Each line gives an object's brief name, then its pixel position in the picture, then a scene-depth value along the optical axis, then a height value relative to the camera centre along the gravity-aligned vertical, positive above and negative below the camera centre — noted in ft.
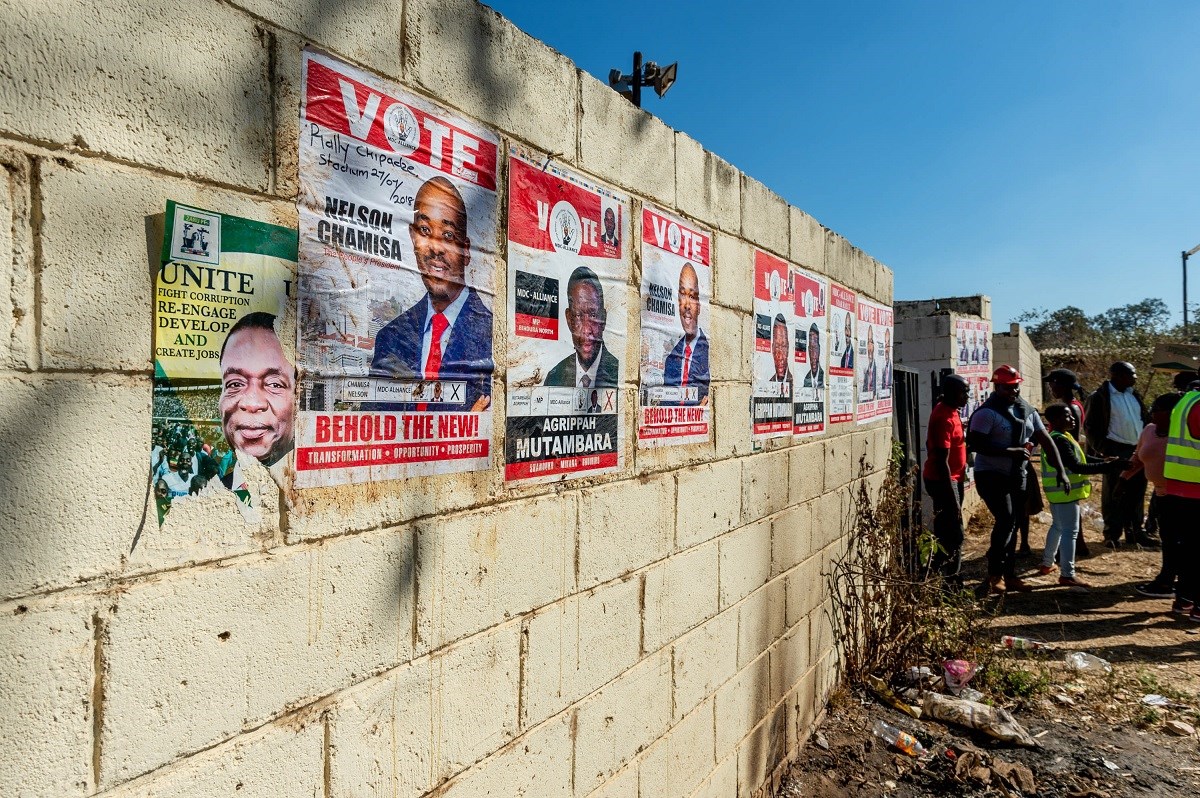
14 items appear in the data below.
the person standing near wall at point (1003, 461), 21.50 -1.85
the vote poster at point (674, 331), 8.62 +0.78
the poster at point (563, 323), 6.70 +0.71
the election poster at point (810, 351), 12.92 +0.78
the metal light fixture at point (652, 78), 17.29 +7.18
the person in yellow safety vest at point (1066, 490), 22.15 -2.71
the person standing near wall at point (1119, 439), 27.35 -1.59
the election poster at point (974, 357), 33.53 +1.75
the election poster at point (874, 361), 16.63 +0.79
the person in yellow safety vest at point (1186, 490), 19.38 -2.39
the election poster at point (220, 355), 4.11 +0.25
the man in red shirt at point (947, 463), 20.98 -1.87
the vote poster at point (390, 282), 4.94 +0.83
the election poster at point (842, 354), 14.71 +0.84
